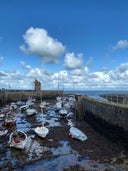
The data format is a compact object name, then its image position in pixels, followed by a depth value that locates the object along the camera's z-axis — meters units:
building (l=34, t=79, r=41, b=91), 52.58
